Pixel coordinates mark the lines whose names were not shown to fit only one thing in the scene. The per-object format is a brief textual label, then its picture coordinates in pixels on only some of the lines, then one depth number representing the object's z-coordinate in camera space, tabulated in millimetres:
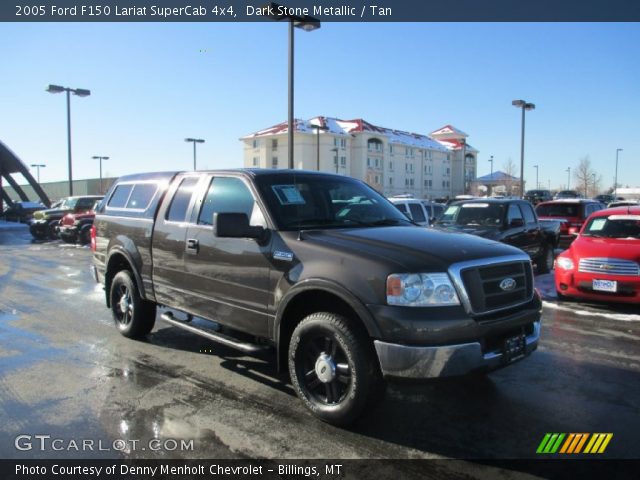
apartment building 76500
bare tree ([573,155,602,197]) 66125
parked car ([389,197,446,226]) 13461
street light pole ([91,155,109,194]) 60188
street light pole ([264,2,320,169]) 11859
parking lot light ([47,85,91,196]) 24425
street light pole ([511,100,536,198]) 27328
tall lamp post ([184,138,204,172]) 35875
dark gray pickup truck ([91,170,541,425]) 3402
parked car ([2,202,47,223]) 35781
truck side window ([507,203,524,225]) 10795
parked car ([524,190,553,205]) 45750
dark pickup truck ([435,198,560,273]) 10495
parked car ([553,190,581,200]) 49059
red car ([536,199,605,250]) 15266
